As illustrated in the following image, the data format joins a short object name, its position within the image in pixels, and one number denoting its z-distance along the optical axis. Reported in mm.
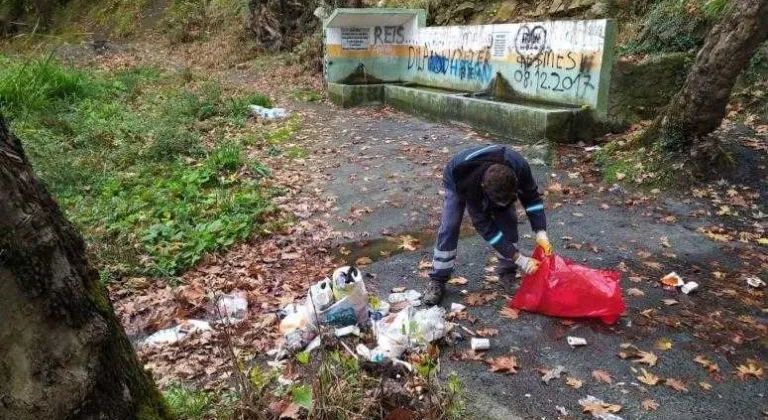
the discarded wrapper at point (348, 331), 3975
